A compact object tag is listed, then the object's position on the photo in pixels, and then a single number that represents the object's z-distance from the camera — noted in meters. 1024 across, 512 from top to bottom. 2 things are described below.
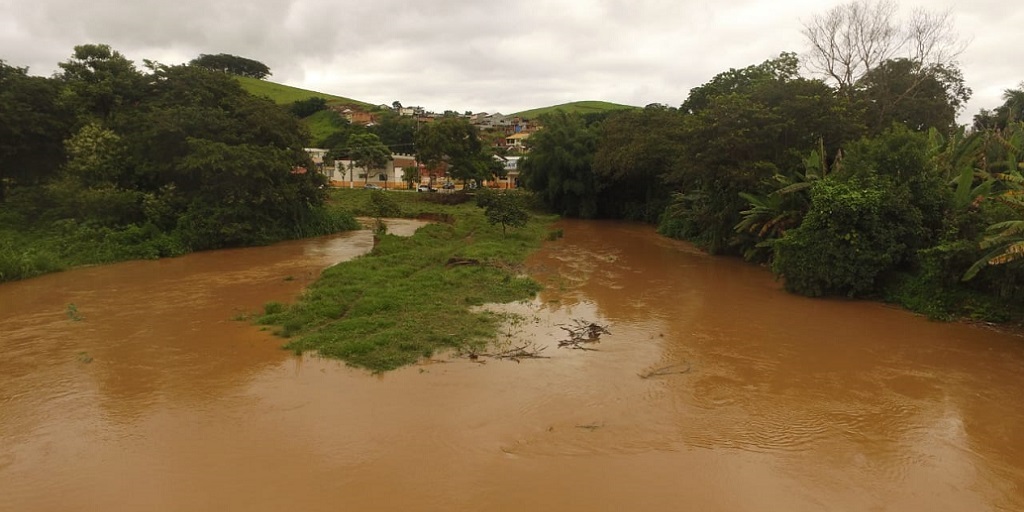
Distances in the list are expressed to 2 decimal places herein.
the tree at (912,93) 22.03
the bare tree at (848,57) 22.59
